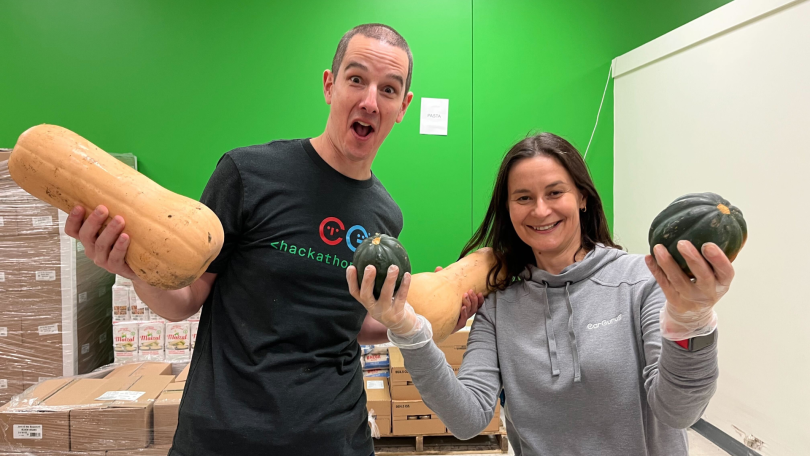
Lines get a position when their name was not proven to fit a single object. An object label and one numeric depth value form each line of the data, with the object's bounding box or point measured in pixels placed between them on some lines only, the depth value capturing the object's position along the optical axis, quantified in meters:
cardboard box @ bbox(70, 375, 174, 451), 2.57
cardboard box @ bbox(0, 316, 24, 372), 3.10
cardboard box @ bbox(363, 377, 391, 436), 3.26
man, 1.22
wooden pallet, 3.28
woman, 1.01
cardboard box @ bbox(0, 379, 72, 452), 2.55
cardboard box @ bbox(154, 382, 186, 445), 2.61
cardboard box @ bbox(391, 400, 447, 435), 3.26
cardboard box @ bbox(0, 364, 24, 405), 3.15
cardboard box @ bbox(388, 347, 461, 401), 3.25
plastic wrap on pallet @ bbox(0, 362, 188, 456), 2.56
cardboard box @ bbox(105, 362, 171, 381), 3.00
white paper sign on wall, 4.01
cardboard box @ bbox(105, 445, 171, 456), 2.61
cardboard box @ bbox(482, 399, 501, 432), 3.23
